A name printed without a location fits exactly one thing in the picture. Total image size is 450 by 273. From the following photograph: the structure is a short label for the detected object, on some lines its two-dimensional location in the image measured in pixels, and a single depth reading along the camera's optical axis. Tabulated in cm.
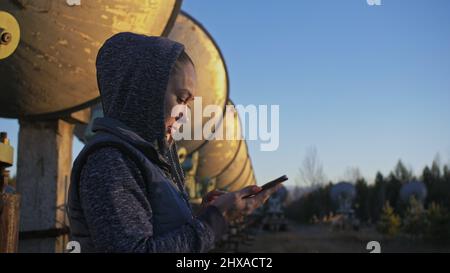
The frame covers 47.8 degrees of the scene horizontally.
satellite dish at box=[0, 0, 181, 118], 398
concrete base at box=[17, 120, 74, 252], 493
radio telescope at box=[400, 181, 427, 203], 3259
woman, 141
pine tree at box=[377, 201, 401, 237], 2064
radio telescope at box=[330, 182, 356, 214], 3081
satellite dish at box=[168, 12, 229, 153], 1096
